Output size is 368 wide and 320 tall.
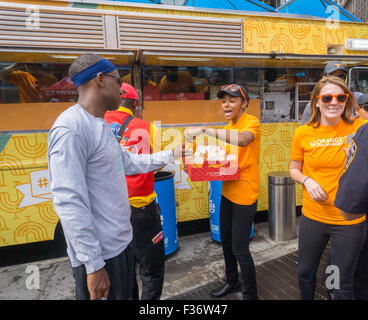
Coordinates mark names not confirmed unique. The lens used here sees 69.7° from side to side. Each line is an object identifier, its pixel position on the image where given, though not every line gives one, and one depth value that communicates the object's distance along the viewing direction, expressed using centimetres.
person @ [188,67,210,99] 458
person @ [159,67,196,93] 445
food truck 362
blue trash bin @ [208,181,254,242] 399
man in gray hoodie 129
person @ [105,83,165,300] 236
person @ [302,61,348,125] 335
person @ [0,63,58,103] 377
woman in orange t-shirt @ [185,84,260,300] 251
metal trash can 421
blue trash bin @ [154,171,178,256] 373
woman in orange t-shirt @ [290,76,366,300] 191
